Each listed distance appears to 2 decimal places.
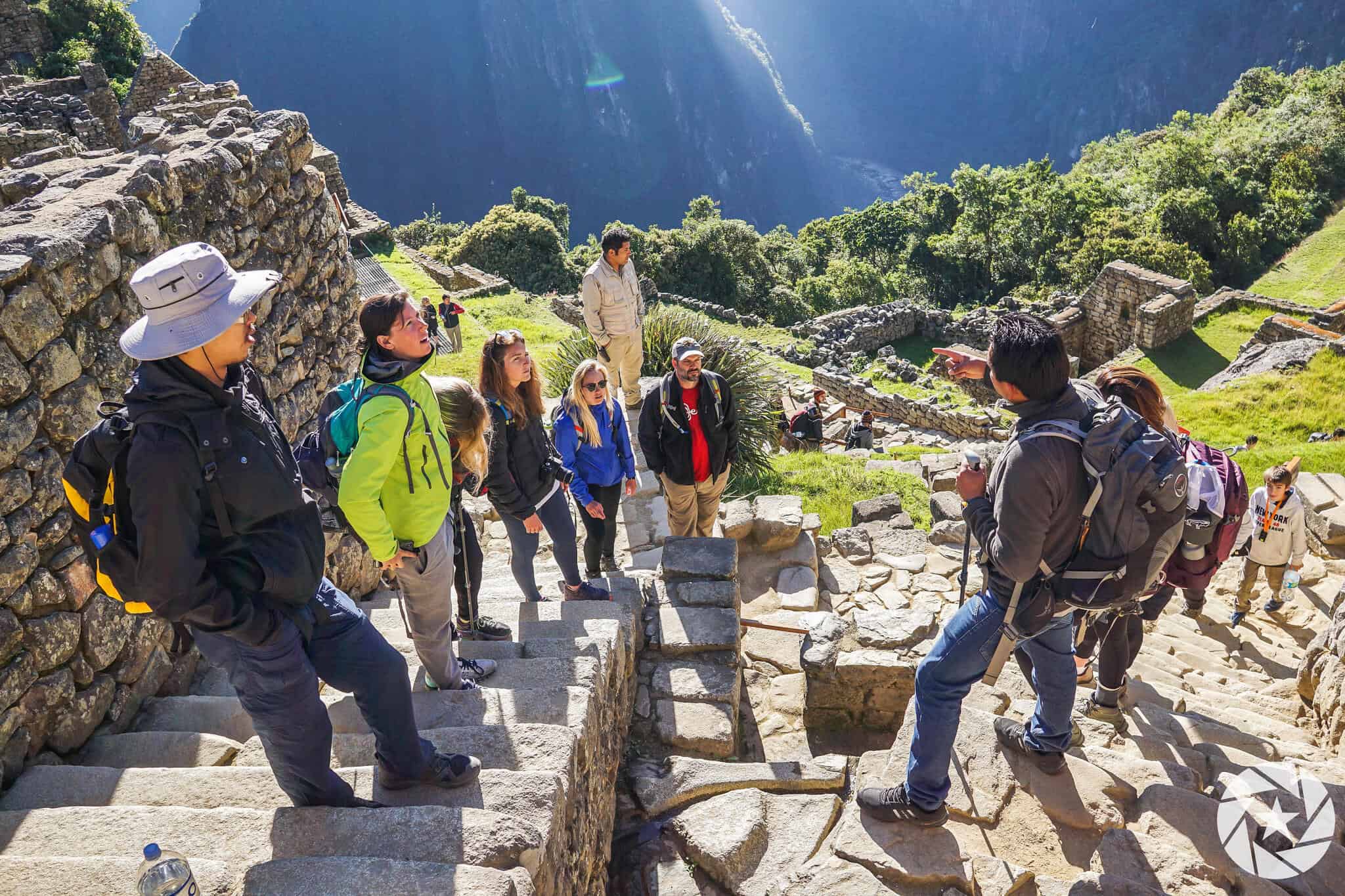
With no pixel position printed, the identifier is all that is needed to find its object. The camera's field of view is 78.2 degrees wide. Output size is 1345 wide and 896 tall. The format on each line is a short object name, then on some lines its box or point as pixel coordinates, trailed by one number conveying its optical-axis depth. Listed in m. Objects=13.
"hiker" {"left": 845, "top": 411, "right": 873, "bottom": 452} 13.41
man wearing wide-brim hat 2.23
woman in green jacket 3.08
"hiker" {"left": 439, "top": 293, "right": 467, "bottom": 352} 13.24
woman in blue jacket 4.87
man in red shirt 5.16
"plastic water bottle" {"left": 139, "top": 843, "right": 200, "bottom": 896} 2.01
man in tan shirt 7.20
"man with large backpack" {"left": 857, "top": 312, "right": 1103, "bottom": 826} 2.85
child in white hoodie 5.85
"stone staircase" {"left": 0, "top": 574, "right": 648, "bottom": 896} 2.20
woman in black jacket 4.33
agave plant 8.55
